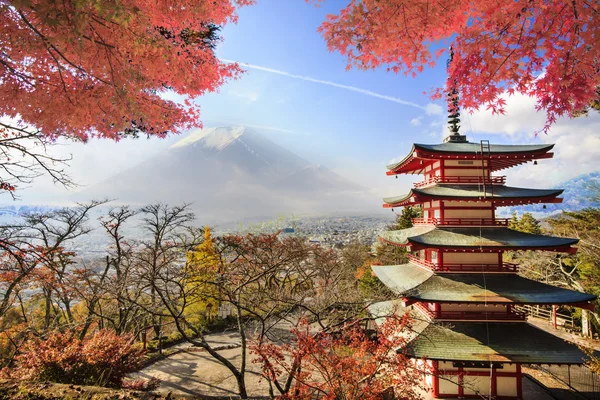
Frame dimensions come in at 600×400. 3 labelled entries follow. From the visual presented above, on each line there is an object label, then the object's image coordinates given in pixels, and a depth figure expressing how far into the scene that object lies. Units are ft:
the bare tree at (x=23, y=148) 12.71
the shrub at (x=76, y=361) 18.76
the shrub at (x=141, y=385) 21.35
